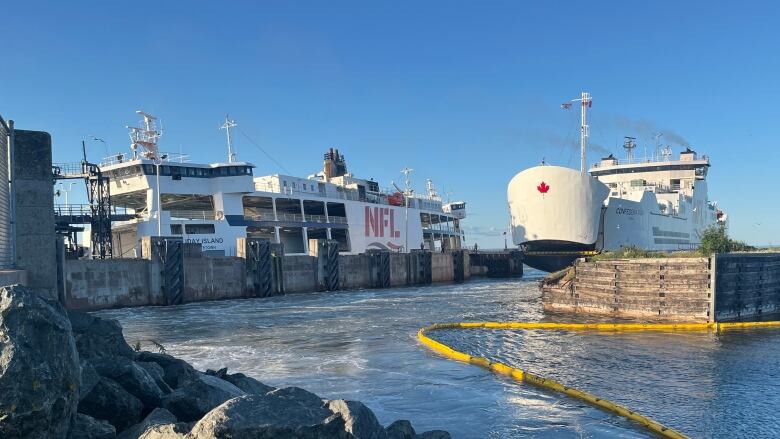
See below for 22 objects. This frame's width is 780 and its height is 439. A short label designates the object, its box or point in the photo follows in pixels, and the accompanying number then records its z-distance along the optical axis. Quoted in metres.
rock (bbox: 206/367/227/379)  9.15
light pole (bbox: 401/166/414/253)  60.97
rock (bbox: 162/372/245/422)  6.05
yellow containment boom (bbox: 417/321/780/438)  9.47
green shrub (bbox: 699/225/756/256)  23.77
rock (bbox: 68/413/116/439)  4.81
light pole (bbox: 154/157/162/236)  37.99
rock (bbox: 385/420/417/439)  6.58
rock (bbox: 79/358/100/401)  5.62
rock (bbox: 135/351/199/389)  8.13
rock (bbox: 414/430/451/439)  6.86
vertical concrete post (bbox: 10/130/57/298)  9.05
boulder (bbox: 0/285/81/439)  4.14
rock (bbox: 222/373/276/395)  9.01
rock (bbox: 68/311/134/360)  7.09
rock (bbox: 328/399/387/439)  5.16
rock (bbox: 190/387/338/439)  4.52
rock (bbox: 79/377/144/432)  5.75
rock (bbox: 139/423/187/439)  4.63
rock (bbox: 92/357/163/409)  6.37
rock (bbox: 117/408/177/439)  5.25
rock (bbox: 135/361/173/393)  7.21
